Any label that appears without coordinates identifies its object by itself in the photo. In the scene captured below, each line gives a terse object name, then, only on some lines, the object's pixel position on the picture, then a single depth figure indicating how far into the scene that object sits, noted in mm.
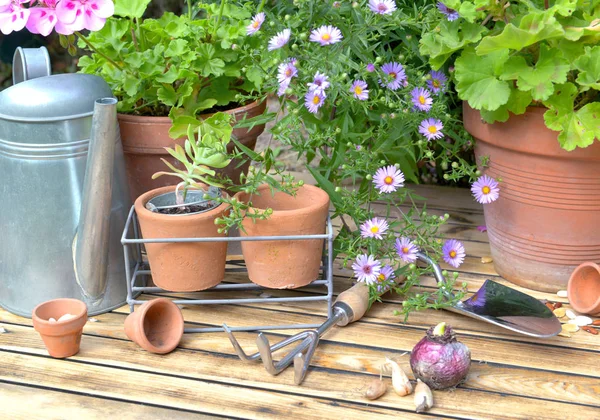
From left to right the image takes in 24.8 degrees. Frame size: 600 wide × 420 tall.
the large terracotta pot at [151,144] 1502
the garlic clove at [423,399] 1301
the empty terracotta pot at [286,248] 1405
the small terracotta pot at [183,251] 1401
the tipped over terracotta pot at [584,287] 1460
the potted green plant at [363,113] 1438
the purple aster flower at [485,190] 1477
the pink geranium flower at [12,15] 1396
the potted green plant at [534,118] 1386
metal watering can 1395
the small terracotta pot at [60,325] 1360
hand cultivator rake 1344
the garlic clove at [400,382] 1325
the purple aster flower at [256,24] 1464
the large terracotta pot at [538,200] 1437
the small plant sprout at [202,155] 1407
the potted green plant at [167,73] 1489
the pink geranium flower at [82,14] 1405
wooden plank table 1307
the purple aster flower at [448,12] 1445
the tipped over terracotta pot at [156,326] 1374
